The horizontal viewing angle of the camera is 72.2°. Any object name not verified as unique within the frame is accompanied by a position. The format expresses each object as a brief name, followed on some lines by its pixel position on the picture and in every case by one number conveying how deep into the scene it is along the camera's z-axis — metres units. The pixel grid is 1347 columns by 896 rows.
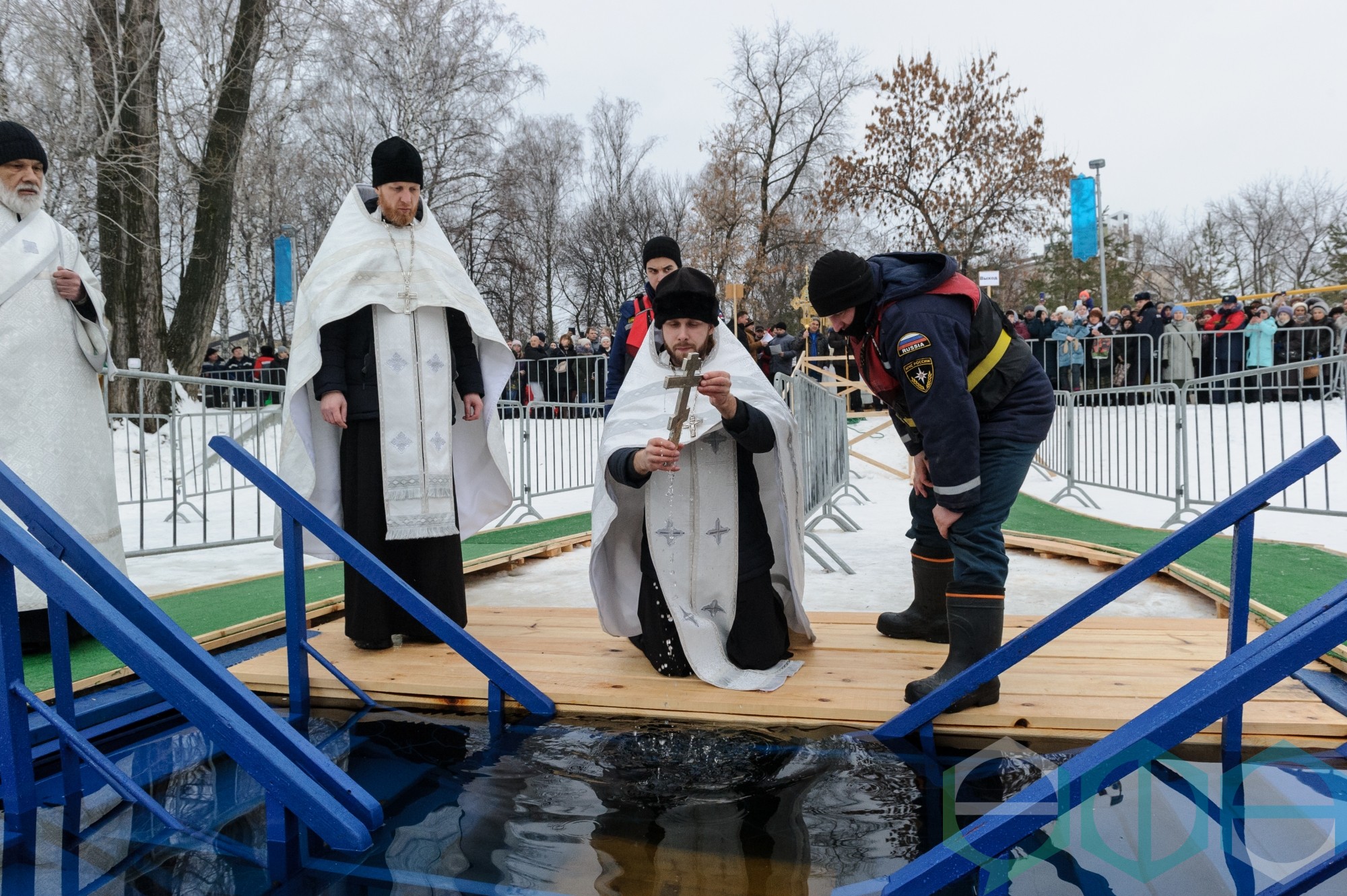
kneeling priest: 3.42
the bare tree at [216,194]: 14.20
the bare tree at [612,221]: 35.97
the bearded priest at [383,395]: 3.91
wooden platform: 2.90
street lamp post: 25.47
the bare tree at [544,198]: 34.62
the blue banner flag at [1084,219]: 22.80
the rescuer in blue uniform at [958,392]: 2.89
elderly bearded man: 3.90
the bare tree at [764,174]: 30.81
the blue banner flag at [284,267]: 21.41
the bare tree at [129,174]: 12.34
